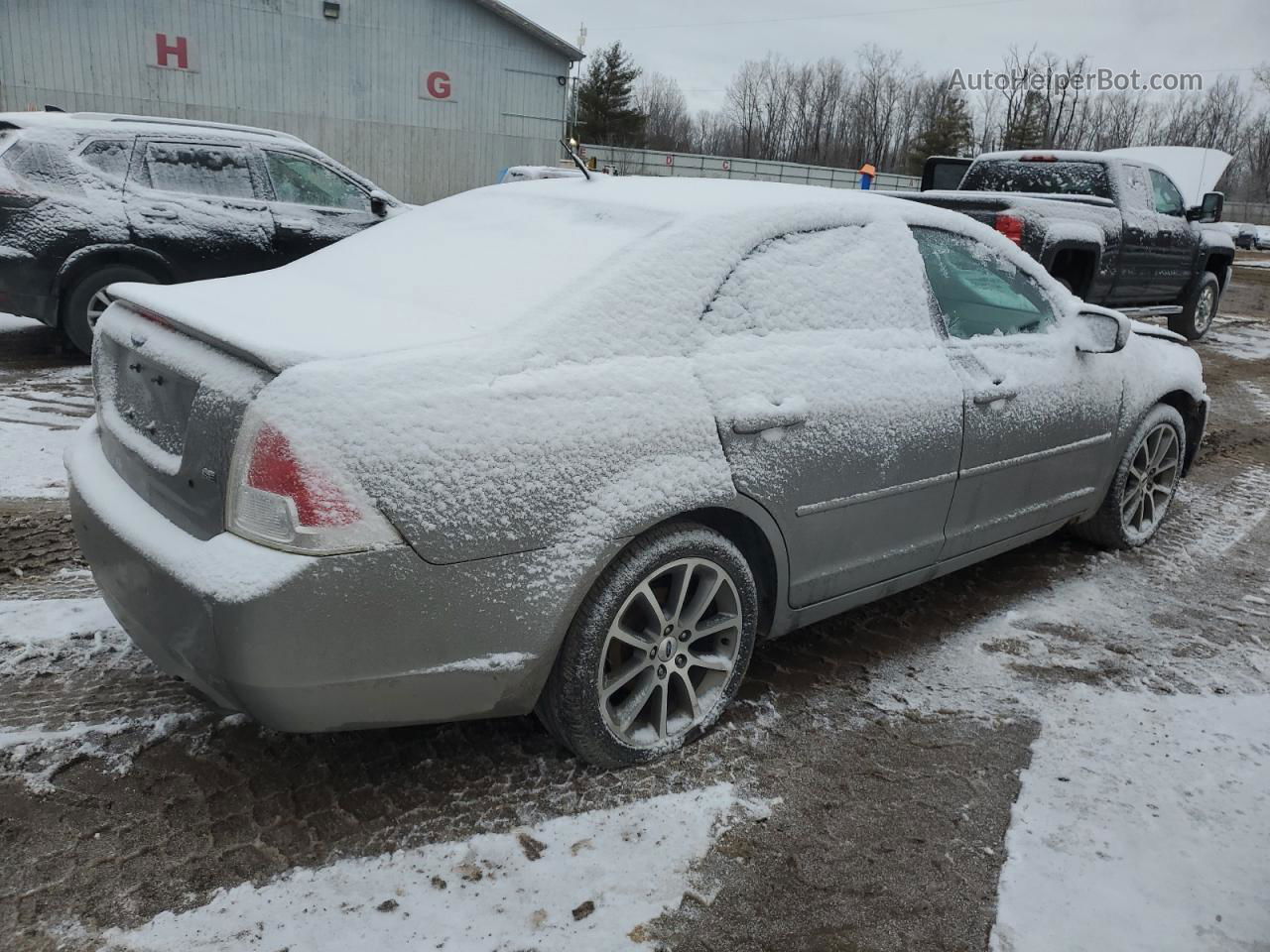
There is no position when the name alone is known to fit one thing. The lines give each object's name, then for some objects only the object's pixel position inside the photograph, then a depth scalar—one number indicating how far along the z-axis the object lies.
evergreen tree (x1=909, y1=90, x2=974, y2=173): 64.77
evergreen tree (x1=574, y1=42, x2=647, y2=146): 58.84
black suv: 6.91
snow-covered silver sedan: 2.23
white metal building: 20.23
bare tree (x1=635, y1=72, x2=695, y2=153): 80.50
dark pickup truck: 8.67
